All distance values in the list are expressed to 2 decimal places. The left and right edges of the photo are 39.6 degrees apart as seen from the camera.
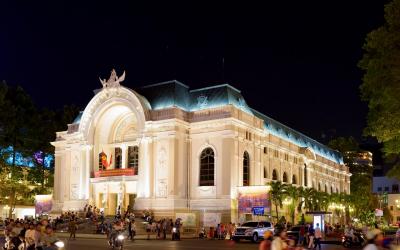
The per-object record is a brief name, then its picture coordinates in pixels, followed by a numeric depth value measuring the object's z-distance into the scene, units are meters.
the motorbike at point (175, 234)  41.90
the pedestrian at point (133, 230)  40.81
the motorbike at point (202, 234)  46.60
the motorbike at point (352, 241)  36.03
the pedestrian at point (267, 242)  13.95
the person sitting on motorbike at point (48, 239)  18.19
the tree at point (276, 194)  52.98
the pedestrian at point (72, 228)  41.97
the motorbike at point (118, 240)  29.08
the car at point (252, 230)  40.59
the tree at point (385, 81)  26.19
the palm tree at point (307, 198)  60.80
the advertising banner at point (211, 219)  51.84
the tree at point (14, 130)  66.50
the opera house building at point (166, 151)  54.34
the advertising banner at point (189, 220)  49.66
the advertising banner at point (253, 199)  51.00
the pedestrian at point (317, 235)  33.59
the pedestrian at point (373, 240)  11.36
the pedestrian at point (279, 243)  13.71
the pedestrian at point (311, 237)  34.00
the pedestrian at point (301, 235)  37.31
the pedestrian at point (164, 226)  43.88
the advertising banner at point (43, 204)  66.06
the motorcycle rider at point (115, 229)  29.03
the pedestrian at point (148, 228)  44.95
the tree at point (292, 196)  55.33
